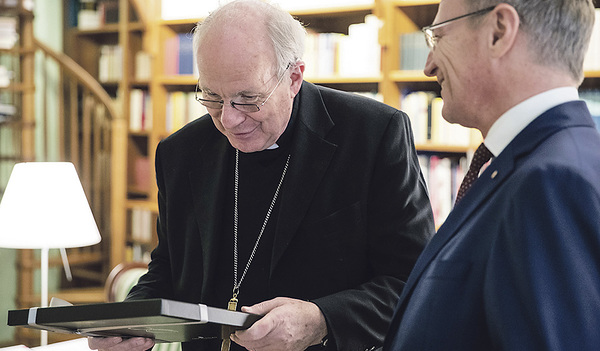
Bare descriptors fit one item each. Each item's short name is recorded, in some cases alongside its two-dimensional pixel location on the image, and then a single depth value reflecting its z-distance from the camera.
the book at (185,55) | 4.75
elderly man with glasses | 1.37
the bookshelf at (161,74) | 3.86
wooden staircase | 4.88
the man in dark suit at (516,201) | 0.79
